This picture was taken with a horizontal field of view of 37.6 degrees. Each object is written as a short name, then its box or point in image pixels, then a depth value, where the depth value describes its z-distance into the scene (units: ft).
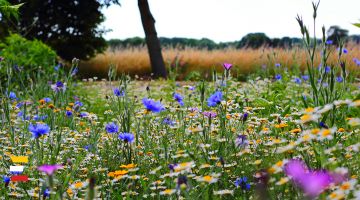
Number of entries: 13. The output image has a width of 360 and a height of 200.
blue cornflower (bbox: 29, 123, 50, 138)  8.52
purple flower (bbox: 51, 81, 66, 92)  12.61
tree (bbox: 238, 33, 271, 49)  103.76
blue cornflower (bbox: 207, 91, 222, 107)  10.50
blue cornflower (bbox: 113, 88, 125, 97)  11.40
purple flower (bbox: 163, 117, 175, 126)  11.82
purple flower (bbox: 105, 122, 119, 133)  10.73
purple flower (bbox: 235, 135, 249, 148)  8.37
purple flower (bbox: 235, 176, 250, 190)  7.09
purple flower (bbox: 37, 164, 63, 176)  4.95
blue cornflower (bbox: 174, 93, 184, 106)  11.80
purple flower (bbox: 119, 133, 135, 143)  9.11
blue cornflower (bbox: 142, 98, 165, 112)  9.77
